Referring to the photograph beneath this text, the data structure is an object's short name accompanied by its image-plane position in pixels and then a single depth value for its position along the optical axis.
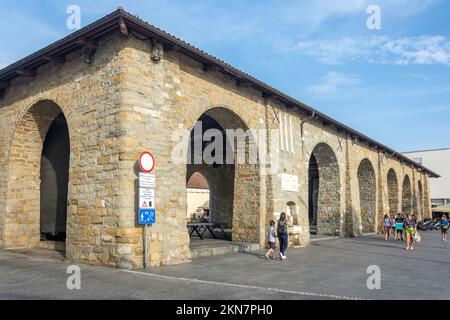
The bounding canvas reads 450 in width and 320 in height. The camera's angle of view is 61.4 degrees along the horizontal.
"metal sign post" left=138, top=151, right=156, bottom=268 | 7.52
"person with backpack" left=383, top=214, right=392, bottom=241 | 16.39
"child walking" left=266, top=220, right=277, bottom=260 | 9.76
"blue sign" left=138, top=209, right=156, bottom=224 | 7.52
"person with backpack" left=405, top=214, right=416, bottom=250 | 12.65
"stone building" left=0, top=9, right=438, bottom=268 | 7.88
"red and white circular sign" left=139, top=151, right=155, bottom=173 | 7.48
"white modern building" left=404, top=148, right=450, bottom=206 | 40.81
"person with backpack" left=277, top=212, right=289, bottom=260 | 9.67
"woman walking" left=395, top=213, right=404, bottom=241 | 15.82
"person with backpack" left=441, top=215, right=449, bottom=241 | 16.96
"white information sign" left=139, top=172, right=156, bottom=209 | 7.52
